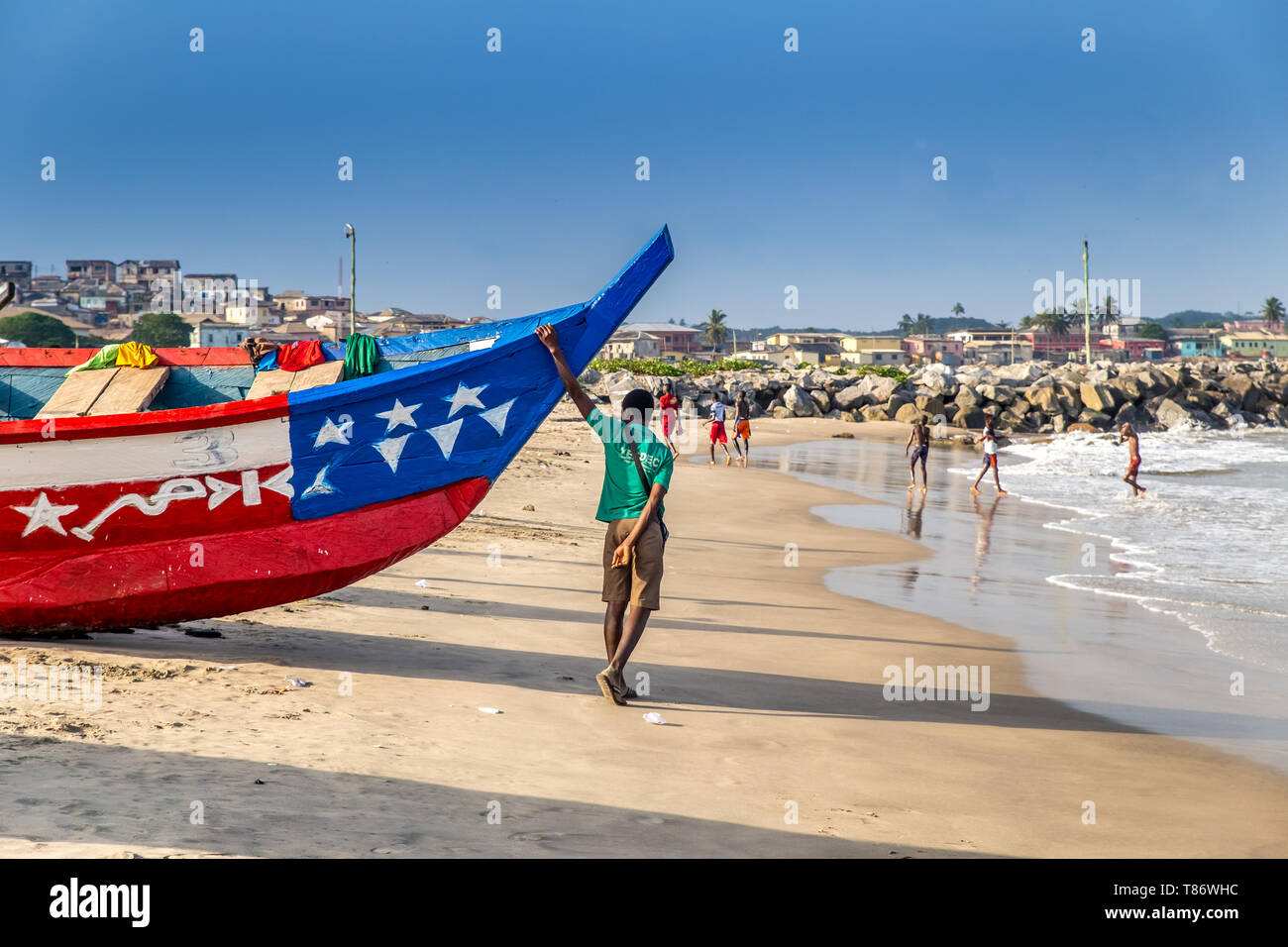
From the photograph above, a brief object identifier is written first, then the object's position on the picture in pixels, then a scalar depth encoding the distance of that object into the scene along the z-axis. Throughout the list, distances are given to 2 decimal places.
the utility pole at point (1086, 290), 71.36
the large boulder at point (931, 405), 42.25
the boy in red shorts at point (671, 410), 26.03
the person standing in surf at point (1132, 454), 19.34
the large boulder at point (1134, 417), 43.22
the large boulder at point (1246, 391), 48.38
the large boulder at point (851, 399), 44.88
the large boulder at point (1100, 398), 43.62
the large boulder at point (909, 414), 42.00
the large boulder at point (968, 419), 41.78
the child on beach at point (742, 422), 25.02
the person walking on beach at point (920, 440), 19.98
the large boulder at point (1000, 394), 43.31
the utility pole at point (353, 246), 28.41
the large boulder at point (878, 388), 44.84
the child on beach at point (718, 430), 25.67
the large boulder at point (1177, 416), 43.28
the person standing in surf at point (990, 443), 20.62
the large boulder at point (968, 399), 42.56
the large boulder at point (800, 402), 44.31
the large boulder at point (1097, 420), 42.18
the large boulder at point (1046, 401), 43.16
